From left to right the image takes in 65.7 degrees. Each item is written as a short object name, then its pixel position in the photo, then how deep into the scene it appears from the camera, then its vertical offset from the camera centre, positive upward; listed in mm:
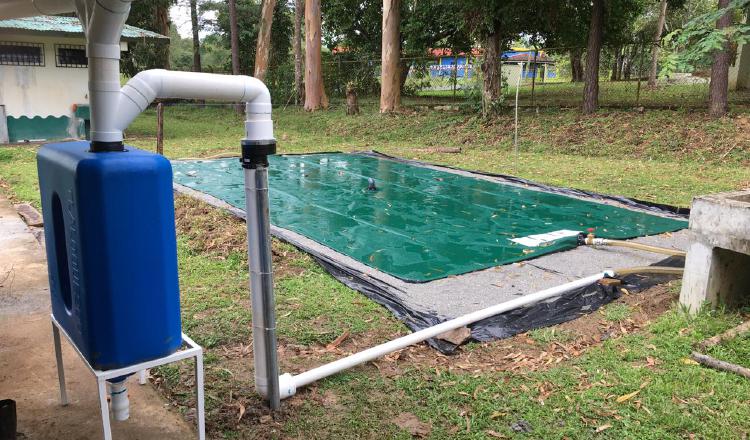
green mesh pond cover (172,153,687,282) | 5219 -1337
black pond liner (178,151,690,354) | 3615 -1394
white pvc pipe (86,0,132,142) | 1898 +84
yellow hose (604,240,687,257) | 4887 -1279
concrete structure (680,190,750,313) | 3295 -917
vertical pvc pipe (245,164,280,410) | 2412 -799
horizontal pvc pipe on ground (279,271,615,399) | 2781 -1335
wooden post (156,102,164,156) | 7012 -408
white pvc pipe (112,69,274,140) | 2049 +4
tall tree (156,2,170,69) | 22939 +2903
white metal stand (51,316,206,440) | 1882 -923
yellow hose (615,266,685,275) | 4395 -1289
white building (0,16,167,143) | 12367 +275
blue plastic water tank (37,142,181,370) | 1785 -498
